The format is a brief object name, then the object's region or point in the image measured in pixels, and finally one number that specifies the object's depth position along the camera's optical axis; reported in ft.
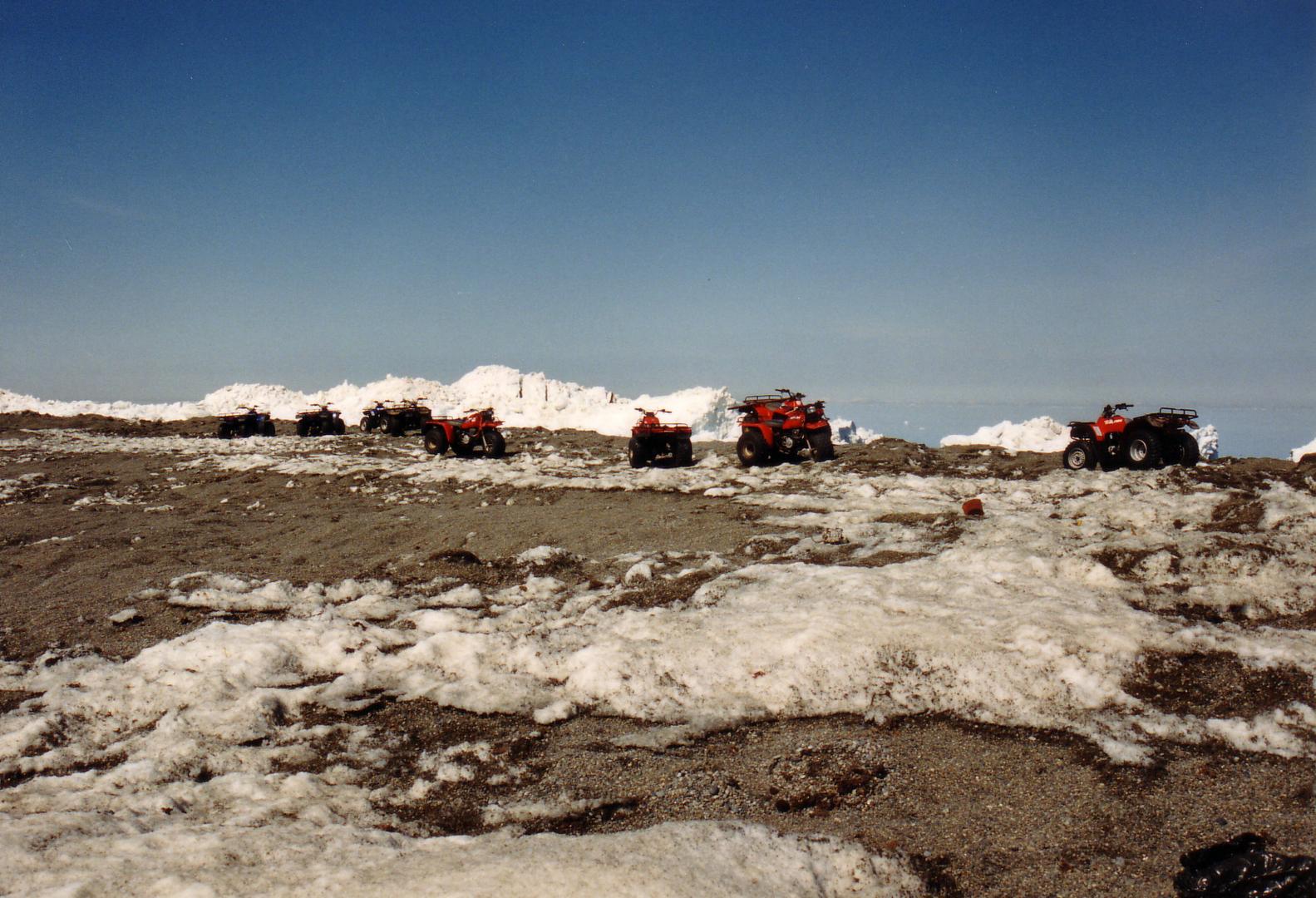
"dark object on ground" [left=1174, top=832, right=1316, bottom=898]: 9.14
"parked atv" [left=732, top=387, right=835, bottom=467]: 54.65
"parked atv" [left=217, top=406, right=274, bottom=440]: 104.17
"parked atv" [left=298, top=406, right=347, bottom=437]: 103.04
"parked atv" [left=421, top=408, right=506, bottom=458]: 68.80
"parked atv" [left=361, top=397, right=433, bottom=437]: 100.01
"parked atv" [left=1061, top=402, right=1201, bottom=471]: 47.32
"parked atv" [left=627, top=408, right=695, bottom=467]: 55.67
